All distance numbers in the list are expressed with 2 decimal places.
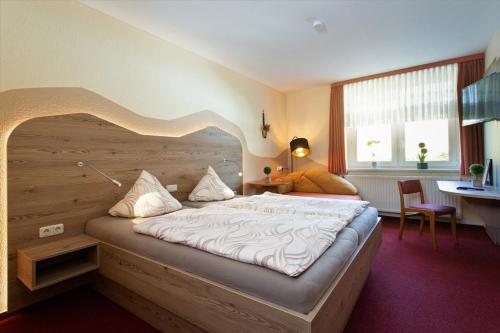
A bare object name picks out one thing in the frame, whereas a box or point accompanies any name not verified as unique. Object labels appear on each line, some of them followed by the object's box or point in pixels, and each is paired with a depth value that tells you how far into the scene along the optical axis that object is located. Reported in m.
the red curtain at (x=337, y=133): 4.76
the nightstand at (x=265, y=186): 4.11
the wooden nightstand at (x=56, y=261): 1.77
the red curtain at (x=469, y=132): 3.62
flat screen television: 2.53
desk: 2.70
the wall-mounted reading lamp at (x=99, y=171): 2.29
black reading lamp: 4.87
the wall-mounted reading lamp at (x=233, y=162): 3.82
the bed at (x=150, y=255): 1.18
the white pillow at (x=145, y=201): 2.30
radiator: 3.89
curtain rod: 3.67
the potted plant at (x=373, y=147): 4.60
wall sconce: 4.73
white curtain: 3.90
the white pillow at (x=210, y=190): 3.11
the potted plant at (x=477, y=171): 3.15
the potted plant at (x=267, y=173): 4.28
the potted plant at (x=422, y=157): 4.11
